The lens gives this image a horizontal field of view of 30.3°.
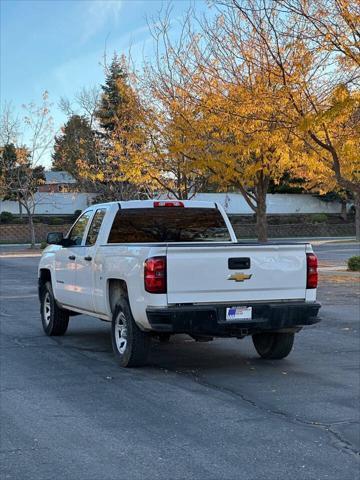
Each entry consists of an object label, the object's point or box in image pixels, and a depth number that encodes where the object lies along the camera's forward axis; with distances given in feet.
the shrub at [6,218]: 170.19
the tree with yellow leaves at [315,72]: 43.55
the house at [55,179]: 212.07
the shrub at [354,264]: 68.90
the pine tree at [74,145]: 122.62
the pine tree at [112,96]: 78.46
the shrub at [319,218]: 193.88
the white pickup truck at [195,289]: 23.80
